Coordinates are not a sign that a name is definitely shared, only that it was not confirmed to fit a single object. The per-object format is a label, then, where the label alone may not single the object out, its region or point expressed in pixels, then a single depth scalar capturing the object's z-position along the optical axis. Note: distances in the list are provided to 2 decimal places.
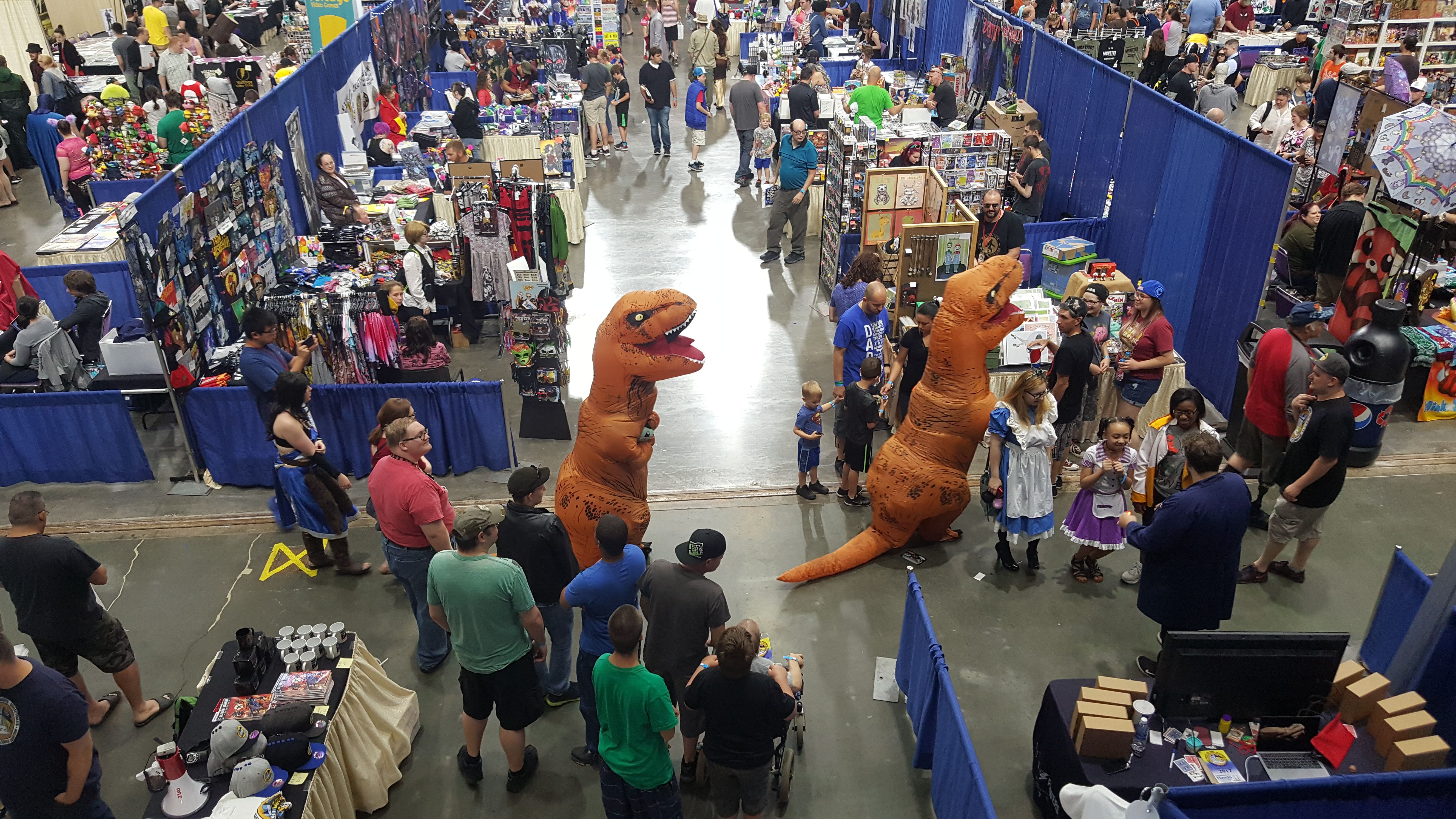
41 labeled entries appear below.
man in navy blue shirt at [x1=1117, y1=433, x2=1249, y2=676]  4.90
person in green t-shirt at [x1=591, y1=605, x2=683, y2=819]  3.82
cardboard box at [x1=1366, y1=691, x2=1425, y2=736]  4.18
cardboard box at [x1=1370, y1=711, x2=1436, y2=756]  4.09
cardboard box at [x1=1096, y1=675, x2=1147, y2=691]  4.43
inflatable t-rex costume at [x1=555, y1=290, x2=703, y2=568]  5.75
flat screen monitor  4.16
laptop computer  4.20
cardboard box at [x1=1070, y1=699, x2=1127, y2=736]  4.22
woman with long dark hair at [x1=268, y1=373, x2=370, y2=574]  6.06
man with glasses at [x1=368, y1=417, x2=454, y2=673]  5.19
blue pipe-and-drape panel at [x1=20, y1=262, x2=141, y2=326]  9.29
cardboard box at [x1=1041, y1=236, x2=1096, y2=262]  9.16
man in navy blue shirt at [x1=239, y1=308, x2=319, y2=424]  6.50
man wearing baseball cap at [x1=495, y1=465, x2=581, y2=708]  4.84
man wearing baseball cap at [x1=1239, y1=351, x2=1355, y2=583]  5.59
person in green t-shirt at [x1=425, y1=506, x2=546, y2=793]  4.34
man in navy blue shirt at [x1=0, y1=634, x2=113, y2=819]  3.80
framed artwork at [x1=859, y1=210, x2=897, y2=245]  9.74
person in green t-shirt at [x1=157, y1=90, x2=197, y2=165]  10.79
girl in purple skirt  5.88
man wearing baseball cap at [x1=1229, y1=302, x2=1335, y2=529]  6.24
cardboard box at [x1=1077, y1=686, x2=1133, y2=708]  4.31
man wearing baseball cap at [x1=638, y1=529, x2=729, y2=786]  4.34
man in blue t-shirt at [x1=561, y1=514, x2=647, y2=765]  4.41
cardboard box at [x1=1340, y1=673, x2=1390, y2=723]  4.20
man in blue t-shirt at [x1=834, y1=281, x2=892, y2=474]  7.20
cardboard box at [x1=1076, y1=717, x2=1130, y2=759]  4.14
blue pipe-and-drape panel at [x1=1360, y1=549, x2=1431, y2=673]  5.05
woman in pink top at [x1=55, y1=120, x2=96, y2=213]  11.49
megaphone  3.94
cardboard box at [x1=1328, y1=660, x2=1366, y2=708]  4.37
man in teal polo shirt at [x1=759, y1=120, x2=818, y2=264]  10.85
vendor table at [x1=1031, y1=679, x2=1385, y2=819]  4.16
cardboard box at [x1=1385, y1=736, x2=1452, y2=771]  4.02
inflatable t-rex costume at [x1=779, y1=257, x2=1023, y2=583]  6.19
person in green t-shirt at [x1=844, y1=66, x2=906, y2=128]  12.73
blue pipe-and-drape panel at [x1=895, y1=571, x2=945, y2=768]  4.66
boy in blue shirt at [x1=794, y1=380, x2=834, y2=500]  6.82
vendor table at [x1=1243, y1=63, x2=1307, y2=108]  15.66
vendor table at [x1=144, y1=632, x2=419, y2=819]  4.32
